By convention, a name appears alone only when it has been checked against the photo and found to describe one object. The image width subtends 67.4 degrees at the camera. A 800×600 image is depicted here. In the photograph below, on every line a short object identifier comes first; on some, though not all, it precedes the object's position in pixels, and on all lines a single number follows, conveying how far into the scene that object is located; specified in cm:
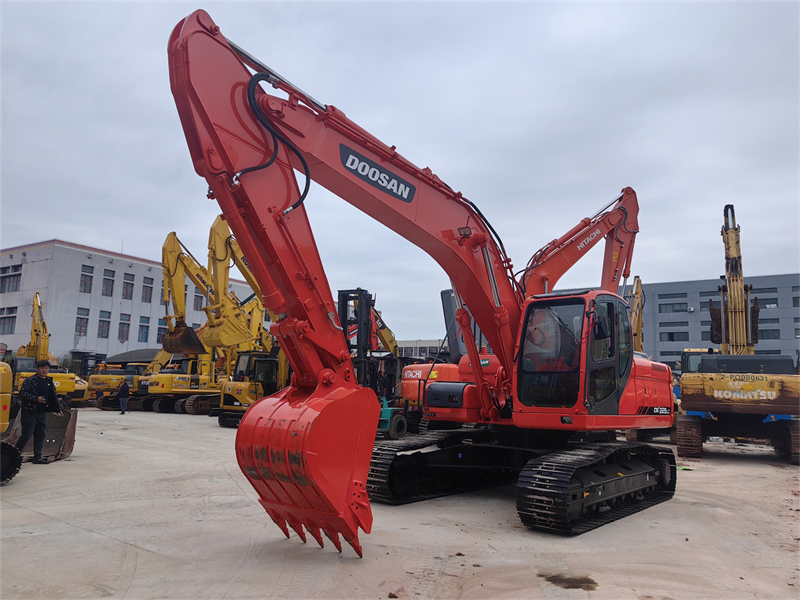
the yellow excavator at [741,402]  1216
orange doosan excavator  488
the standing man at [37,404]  951
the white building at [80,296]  4978
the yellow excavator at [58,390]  1076
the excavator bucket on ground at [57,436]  1068
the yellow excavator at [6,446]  815
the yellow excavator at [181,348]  2480
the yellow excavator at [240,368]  1958
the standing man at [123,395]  2439
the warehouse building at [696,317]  6812
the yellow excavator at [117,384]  2672
